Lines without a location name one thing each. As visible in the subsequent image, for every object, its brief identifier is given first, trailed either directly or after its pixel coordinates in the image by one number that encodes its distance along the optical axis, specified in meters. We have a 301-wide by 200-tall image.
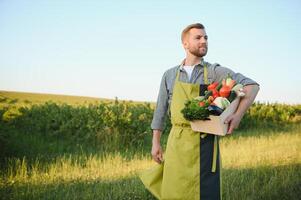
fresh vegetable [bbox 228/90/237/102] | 3.01
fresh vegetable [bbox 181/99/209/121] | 2.92
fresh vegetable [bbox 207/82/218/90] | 3.02
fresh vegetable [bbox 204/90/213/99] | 3.01
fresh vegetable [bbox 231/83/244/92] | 2.99
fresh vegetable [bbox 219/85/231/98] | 2.93
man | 3.17
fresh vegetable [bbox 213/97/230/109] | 2.90
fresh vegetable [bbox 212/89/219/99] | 2.97
